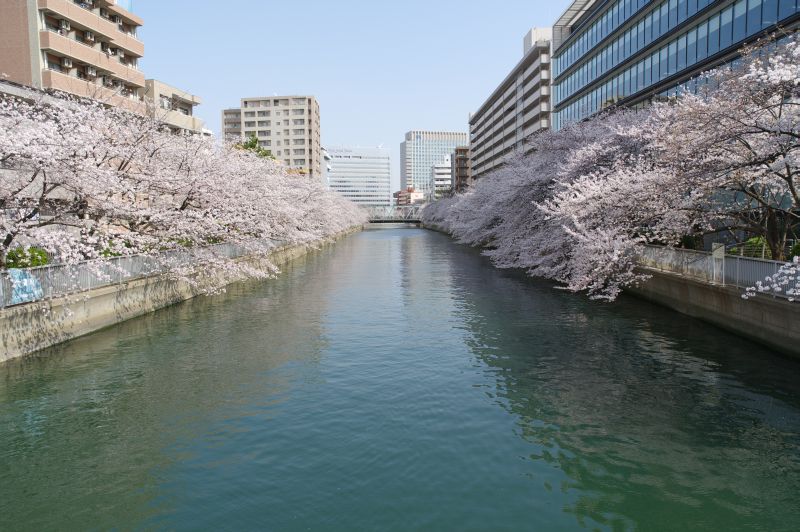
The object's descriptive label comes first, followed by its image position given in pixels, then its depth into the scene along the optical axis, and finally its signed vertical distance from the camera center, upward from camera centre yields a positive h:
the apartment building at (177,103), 52.62 +13.12
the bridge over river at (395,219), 174.62 +2.47
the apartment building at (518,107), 90.00 +22.55
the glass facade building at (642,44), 33.50 +13.75
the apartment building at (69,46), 40.25 +13.60
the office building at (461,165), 182.62 +19.64
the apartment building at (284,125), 158.88 +28.51
